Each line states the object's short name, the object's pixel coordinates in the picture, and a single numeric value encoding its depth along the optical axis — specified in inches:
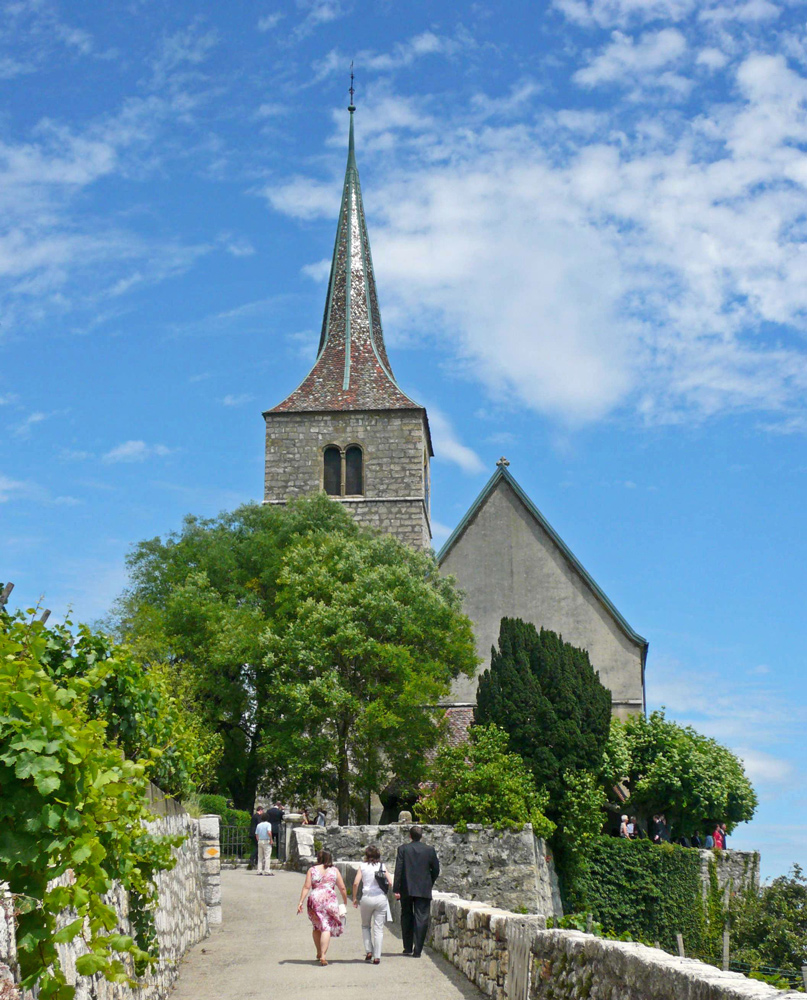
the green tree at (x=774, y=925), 925.8
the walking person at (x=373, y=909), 422.9
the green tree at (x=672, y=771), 1131.3
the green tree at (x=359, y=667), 1046.4
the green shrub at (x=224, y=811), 992.1
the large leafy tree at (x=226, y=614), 1144.8
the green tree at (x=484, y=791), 920.9
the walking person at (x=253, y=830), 961.7
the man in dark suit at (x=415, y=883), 433.4
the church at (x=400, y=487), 1371.8
